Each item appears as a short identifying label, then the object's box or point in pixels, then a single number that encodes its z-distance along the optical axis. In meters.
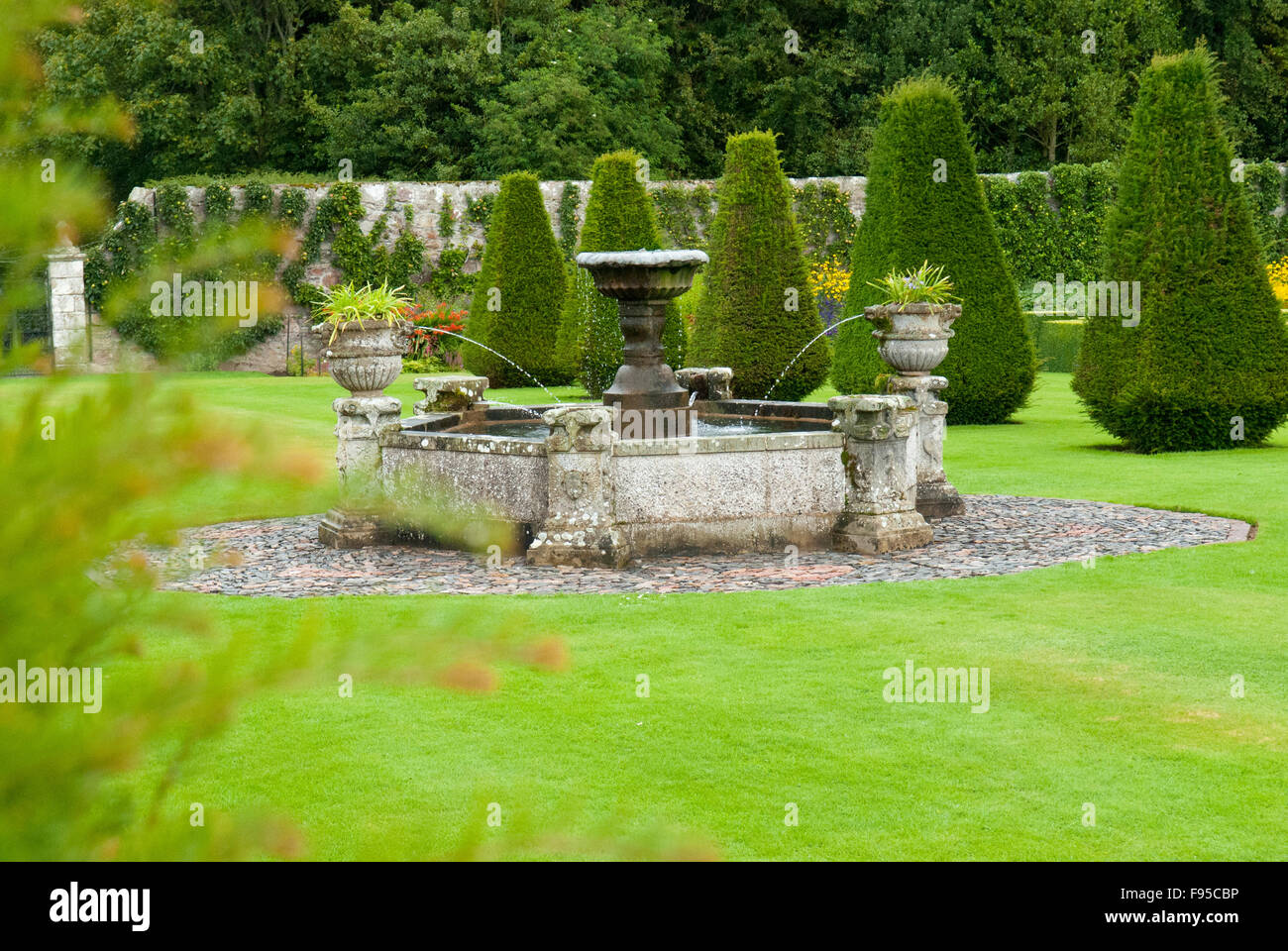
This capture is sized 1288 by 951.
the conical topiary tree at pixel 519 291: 23.22
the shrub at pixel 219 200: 26.16
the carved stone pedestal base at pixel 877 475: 9.98
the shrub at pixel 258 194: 26.97
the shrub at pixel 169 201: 26.08
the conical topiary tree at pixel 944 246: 17.42
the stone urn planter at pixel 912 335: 11.23
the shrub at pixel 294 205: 27.12
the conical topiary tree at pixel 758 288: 19.58
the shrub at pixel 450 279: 28.11
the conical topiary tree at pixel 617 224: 21.44
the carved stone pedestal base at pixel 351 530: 10.29
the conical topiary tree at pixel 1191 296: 14.78
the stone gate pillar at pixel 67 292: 24.83
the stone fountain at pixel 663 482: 9.46
